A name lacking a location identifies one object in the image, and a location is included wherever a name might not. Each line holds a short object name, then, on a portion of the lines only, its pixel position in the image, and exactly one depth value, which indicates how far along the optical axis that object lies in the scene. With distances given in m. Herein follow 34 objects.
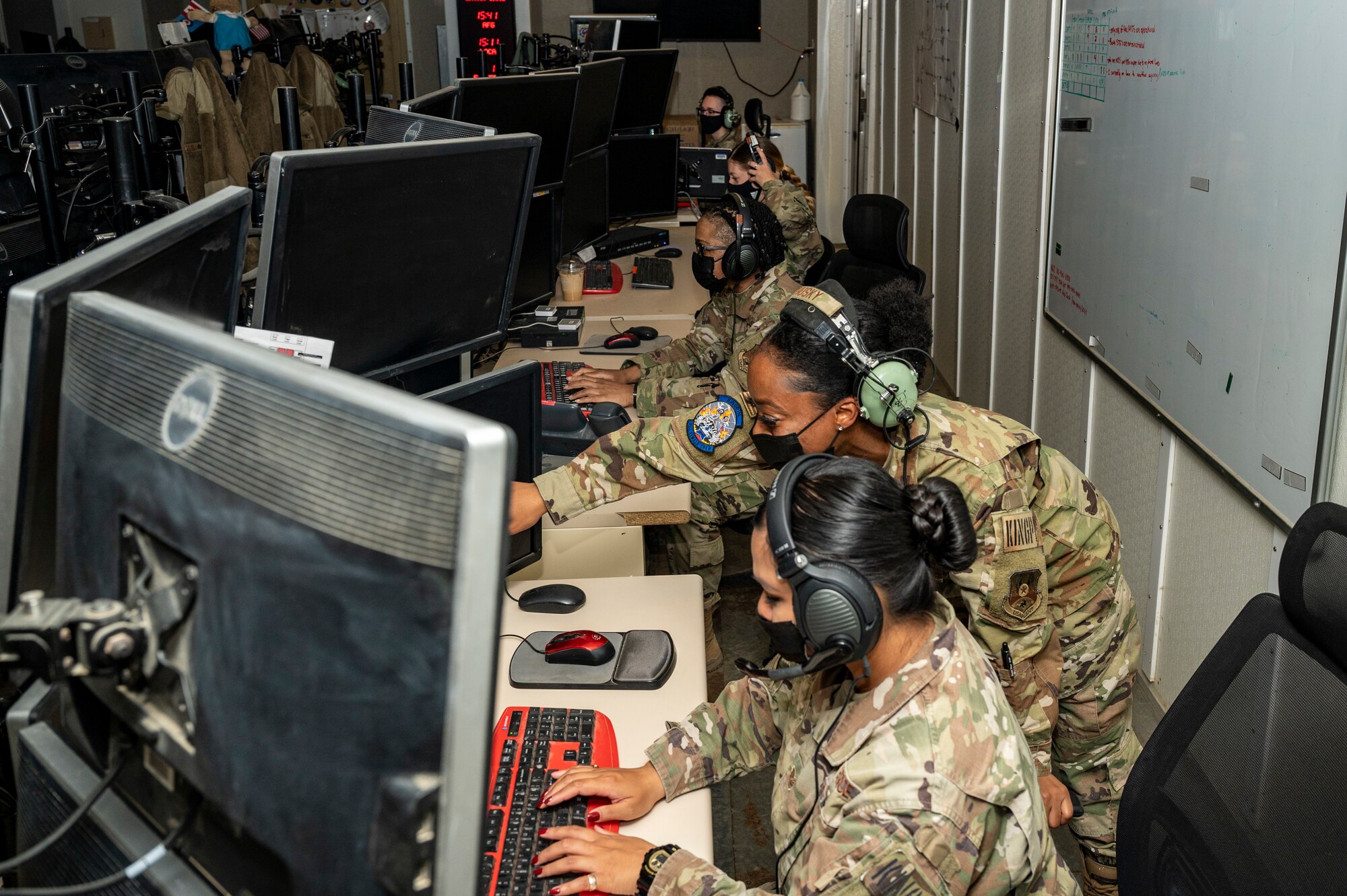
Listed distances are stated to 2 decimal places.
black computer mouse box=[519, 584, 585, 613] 1.82
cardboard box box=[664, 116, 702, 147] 7.17
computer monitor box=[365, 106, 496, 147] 1.81
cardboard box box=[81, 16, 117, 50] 7.49
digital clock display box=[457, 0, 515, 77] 5.50
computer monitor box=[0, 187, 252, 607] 0.71
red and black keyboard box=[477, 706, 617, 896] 1.22
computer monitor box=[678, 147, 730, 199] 5.21
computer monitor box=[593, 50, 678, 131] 4.53
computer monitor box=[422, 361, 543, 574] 1.68
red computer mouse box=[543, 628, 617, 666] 1.64
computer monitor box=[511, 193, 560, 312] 3.10
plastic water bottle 8.28
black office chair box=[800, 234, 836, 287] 3.92
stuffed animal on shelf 5.41
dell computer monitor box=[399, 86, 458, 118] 2.20
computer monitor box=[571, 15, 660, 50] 5.66
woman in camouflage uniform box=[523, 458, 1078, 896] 1.09
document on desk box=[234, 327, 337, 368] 1.25
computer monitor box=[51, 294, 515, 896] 0.51
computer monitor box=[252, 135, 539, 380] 1.32
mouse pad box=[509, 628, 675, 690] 1.61
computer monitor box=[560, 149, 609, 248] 3.73
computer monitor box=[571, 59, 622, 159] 3.37
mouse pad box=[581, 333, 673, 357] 3.26
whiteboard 1.66
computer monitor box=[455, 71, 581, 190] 2.44
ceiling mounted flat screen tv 8.51
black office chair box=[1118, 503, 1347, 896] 1.05
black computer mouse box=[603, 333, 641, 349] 3.27
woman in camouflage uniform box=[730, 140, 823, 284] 3.93
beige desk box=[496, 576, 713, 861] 1.35
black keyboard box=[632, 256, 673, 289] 4.07
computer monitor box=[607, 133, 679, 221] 4.63
